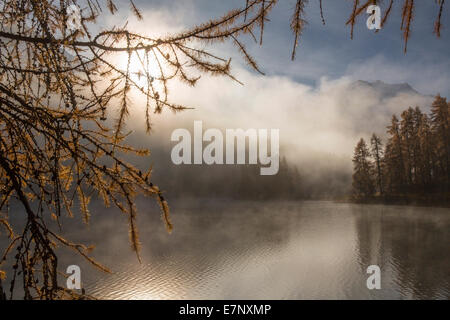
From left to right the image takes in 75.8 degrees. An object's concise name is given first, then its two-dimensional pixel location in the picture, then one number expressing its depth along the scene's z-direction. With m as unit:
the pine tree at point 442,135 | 32.39
